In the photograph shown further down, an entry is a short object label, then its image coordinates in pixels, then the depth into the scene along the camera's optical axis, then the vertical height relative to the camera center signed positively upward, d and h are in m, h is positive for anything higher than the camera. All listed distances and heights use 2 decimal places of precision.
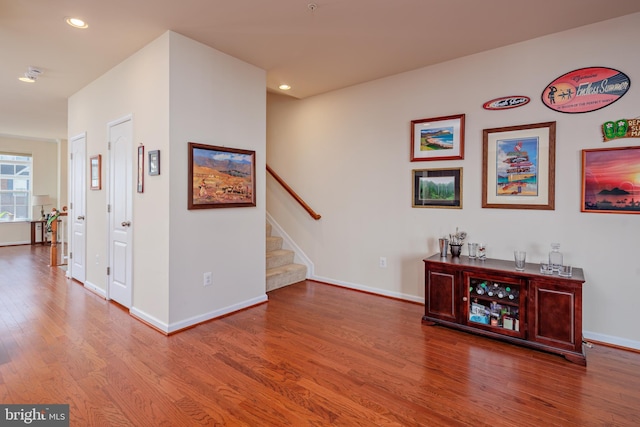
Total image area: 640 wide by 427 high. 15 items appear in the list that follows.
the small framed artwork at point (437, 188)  3.56 +0.27
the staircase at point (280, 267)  4.41 -0.83
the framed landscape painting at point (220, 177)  3.14 +0.35
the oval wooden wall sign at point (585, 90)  2.73 +1.08
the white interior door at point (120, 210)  3.50 +0.00
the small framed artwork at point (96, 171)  4.12 +0.49
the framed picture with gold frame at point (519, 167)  3.01 +0.44
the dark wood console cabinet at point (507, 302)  2.53 -0.77
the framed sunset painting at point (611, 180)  2.67 +0.28
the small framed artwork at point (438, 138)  3.52 +0.82
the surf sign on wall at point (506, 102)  3.13 +1.08
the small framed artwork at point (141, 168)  3.27 +0.42
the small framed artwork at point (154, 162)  3.06 +0.45
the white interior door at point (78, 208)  4.55 +0.02
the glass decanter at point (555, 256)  2.84 -0.38
